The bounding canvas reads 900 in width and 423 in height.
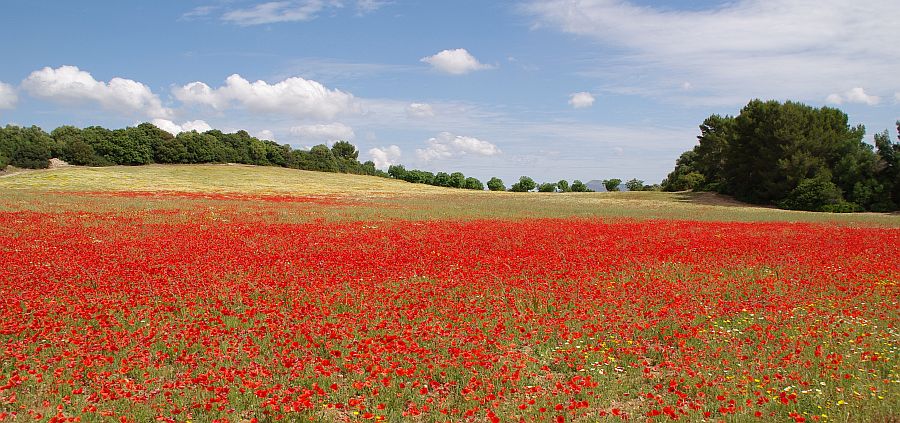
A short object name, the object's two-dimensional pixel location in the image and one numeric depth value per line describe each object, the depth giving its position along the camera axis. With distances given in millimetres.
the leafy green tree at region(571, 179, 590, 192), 128375
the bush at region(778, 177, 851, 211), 59156
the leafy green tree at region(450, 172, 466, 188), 135000
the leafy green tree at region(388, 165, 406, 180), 144875
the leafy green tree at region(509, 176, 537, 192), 132625
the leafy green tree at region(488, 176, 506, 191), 142500
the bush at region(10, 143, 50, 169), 91000
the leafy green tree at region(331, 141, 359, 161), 166625
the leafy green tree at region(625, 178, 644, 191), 131750
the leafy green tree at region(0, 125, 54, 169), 91125
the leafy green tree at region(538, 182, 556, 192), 129125
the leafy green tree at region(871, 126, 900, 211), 58031
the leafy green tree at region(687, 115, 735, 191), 78769
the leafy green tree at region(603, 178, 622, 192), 135875
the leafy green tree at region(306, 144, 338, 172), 129250
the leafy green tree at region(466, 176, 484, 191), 138625
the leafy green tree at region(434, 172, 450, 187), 135625
